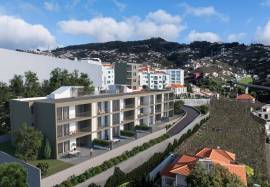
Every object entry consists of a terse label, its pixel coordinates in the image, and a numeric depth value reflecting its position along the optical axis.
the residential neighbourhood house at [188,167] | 27.16
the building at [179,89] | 95.66
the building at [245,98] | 82.06
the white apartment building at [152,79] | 102.67
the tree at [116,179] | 28.81
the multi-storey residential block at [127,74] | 86.62
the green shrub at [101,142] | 36.41
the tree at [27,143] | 30.92
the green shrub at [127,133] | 41.94
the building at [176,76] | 123.06
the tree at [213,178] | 23.02
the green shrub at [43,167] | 27.83
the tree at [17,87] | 48.38
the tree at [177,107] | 62.41
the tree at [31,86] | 47.72
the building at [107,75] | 96.70
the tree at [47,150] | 32.47
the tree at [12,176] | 23.42
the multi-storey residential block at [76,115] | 33.62
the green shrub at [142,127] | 45.01
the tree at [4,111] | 43.25
